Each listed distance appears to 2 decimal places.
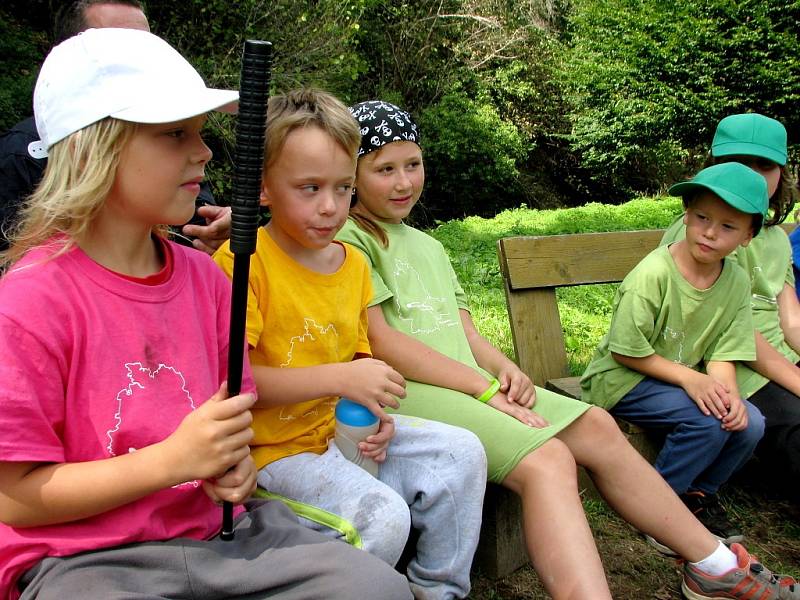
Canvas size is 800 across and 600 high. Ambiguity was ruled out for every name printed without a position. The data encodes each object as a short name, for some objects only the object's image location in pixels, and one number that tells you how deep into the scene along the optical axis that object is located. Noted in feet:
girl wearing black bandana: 7.13
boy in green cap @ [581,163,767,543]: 9.61
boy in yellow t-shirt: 6.68
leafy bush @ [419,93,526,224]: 57.41
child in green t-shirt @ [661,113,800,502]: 10.46
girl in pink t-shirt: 4.80
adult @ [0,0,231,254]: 7.97
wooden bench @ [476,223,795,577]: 10.96
